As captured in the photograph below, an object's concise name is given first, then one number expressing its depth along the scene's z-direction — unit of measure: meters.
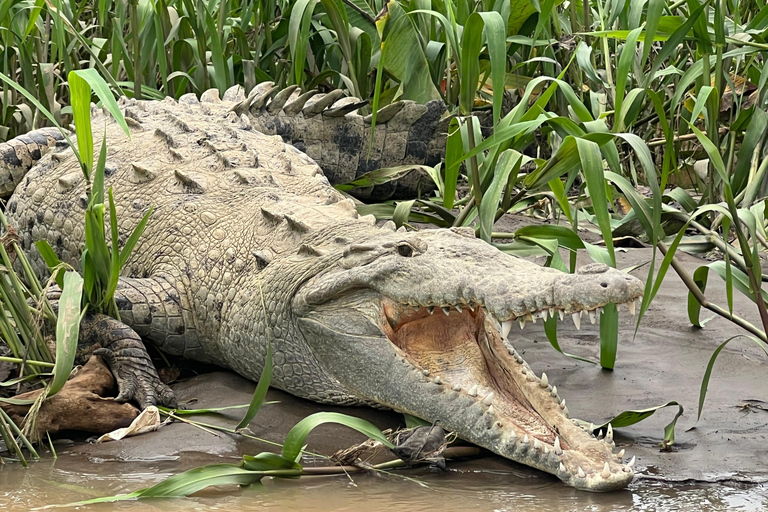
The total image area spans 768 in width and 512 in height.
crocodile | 5.61
